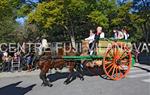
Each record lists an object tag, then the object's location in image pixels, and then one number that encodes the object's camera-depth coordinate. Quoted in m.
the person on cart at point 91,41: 5.92
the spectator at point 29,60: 7.74
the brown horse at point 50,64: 5.42
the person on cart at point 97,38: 5.89
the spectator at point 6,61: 7.98
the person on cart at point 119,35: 6.78
